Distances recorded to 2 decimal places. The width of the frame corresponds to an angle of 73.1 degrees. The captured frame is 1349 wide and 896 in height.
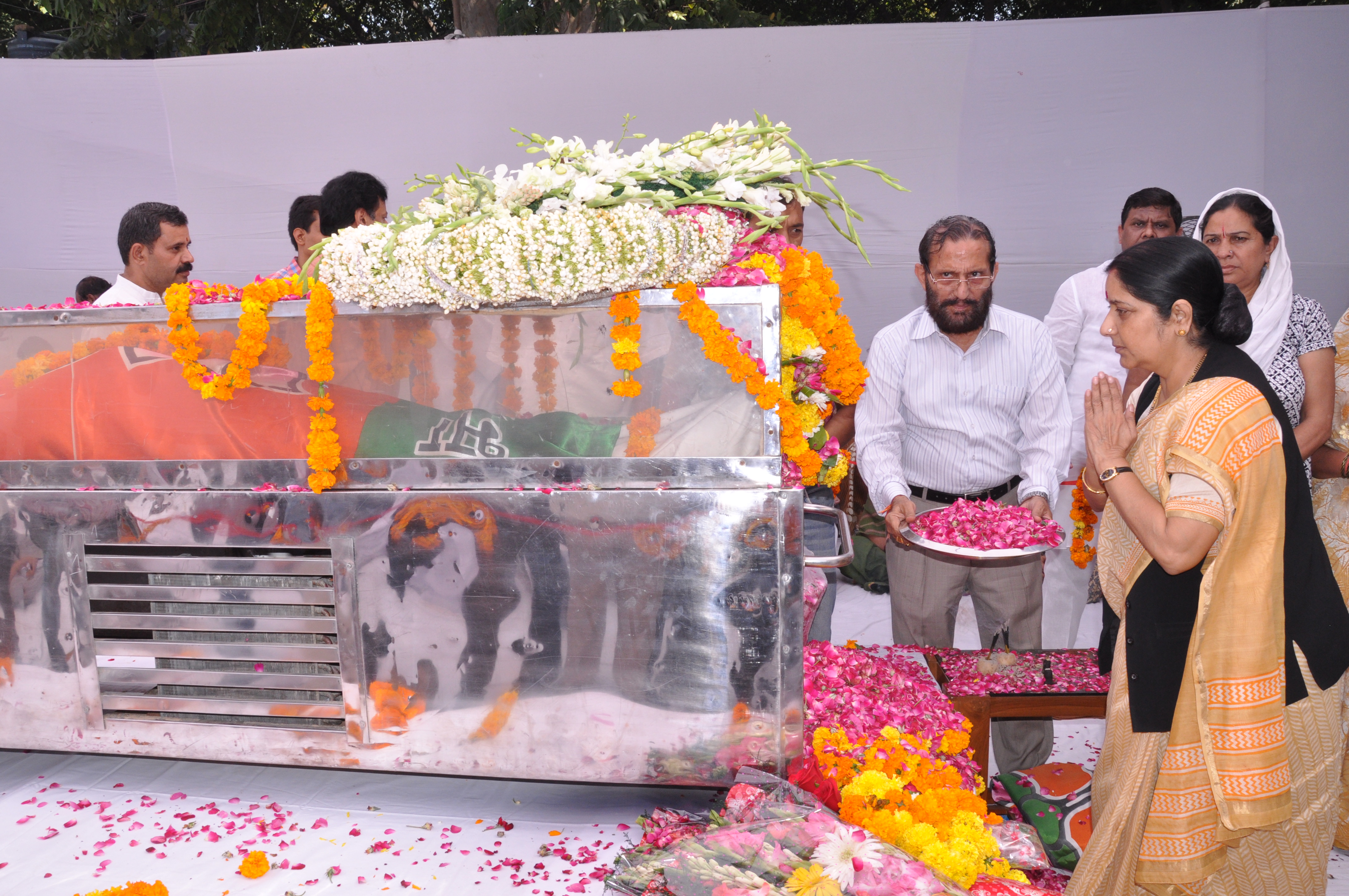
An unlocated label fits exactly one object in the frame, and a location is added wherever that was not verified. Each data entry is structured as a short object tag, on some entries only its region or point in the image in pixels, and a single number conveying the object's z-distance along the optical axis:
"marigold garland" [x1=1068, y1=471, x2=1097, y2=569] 3.36
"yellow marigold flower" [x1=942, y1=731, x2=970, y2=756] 2.41
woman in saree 2.07
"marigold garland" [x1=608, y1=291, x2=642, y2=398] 2.22
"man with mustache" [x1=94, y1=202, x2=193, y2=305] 3.60
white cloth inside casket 2.28
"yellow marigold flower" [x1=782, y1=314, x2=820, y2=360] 2.41
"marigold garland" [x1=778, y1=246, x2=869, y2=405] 2.46
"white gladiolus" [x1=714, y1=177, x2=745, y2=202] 2.36
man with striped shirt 3.38
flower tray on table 2.79
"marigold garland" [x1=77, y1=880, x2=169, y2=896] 2.16
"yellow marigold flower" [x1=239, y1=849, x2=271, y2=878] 2.30
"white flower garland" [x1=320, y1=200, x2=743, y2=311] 2.13
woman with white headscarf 3.13
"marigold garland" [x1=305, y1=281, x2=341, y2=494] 2.37
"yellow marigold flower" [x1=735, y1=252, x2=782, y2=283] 2.33
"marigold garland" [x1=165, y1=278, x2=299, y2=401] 2.43
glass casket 2.30
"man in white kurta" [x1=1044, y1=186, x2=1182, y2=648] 4.15
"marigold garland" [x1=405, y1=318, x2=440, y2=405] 2.38
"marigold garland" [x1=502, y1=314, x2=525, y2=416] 2.33
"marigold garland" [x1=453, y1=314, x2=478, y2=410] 2.36
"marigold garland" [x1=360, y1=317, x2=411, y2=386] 2.40
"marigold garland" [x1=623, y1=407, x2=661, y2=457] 2.31
